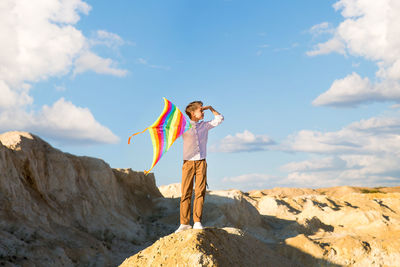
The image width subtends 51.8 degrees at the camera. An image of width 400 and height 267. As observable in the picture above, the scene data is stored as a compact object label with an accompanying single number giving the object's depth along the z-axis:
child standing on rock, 6.06
